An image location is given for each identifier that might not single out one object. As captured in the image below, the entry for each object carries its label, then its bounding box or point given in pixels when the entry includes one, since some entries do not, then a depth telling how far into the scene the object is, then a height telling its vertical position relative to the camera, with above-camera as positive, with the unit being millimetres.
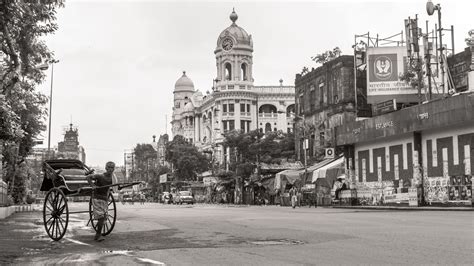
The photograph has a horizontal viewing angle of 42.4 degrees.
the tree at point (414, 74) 46250 +9378
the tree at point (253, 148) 69188 +5115
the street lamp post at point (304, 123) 61281 +7043
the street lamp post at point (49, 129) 56594 +6260
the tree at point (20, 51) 14758 +4145
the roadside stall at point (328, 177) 48219 +1275
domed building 112938 +18140
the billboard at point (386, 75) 49594 +9599
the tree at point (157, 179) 125188 +3023
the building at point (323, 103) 54469 +8556
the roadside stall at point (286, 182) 55172 +1021
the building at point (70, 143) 169000 +14640
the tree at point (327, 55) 63497 +14291
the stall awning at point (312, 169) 49834 +2060
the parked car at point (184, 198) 73750 -564
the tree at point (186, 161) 101375 +5450
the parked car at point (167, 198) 83275 -657
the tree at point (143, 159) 148938 +8507
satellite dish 41656 +12561
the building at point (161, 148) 146500 +11599
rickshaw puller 12875 +8
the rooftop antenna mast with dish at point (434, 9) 41656 +12453
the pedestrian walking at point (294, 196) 46281 -207
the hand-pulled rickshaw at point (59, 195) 13297 -35
